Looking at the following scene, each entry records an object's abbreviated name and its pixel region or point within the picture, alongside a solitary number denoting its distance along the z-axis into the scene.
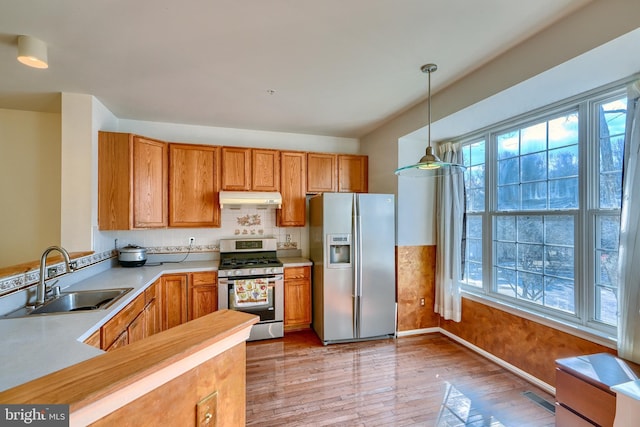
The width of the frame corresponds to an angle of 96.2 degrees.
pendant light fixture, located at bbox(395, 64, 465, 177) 1.86
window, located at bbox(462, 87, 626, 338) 2.17
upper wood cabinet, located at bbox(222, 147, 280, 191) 3.73
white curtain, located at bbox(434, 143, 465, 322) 3.36
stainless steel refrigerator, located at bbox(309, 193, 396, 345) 3.44
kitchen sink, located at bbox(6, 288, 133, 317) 1.89
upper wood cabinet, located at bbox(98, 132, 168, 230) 3.04
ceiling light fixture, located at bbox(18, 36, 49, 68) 1.95
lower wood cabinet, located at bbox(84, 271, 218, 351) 2.54
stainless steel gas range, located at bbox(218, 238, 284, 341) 3.43
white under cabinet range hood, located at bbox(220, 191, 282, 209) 3.54
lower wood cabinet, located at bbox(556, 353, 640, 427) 1.65
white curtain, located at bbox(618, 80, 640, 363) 1.85
